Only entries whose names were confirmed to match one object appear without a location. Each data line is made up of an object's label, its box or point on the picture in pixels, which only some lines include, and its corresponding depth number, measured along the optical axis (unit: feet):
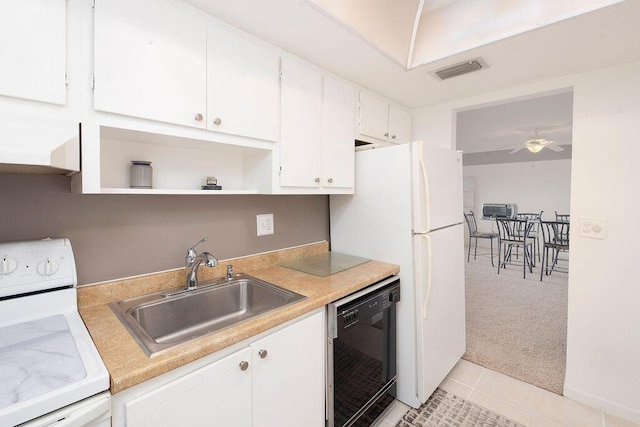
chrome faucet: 4.78
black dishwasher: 4.68
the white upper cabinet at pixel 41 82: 2.80
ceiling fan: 14.92
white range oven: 2.21
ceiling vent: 5.88
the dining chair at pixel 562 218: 18.20
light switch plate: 5.91
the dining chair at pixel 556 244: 14.89
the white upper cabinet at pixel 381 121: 7.04
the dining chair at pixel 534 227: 19.42
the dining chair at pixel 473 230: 18.95
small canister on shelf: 4.38
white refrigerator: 5.91
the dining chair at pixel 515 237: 16.61
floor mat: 5.65
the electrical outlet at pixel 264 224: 6.22
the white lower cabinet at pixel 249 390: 2.78
